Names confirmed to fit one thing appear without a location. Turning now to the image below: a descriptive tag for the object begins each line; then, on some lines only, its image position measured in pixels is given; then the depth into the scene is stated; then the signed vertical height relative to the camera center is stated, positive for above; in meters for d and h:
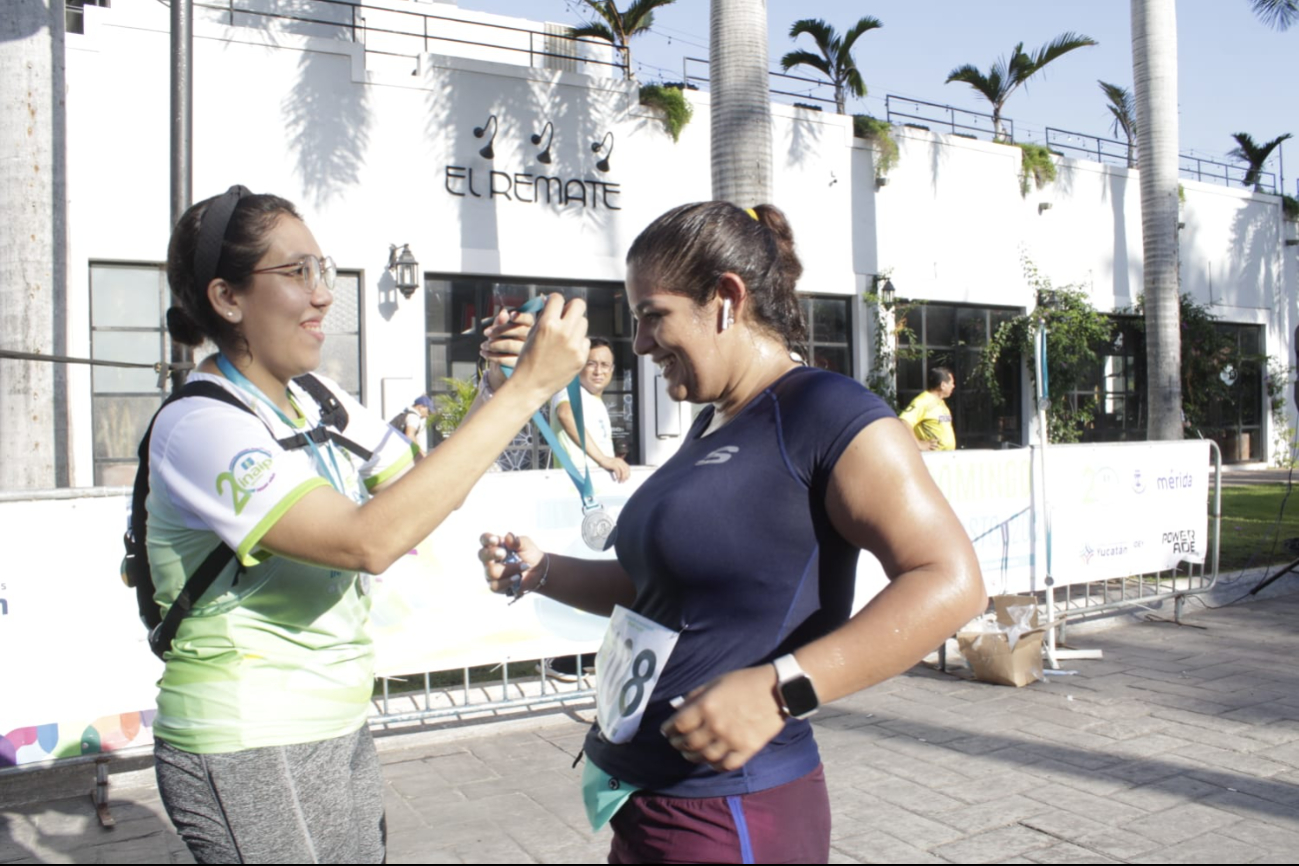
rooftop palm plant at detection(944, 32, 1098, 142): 20.09 +7.35
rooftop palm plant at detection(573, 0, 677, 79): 16.08 +6.72
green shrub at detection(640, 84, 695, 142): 15.66 +5.26
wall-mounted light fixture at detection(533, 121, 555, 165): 14.78 +4.51
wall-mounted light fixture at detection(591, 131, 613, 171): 15.23 +4.43
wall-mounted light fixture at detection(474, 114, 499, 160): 14.34 +4.23
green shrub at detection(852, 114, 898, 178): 17.97 +5.38
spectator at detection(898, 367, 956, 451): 9.96 +0.22
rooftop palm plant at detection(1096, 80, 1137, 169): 26.64 +8.72
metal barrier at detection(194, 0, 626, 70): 14.04 +7.28
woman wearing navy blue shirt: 1.54 -0.20
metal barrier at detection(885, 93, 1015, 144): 18.84 +6.10
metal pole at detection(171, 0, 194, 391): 6.21 +2.14
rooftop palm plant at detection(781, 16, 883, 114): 18.39 +7.01
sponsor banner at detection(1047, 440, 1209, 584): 7.53 -0.51
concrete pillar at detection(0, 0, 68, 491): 6.08 +1.31
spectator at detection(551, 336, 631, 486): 6.04 +0.20
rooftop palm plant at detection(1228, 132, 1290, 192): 26.66 +7.74
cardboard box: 6.20 -1.30
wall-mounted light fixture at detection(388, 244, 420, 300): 13.53 +2.41
